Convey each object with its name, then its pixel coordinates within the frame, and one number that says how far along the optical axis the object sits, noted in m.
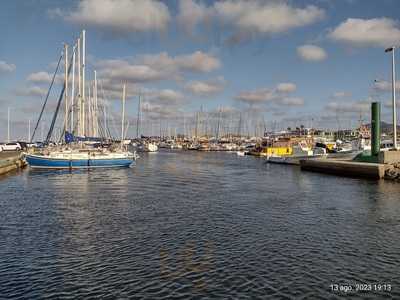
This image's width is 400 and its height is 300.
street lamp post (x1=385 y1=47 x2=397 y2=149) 49.03
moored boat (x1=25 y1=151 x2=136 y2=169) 59.69
